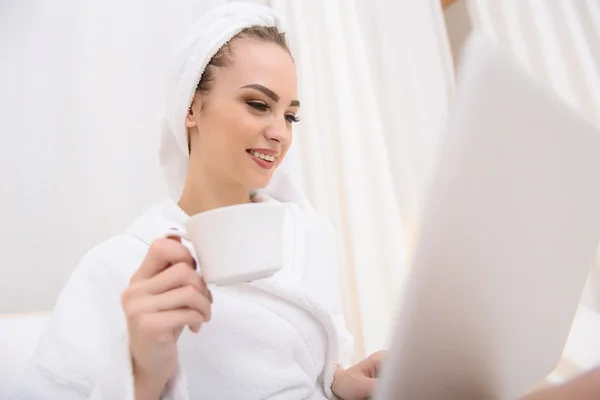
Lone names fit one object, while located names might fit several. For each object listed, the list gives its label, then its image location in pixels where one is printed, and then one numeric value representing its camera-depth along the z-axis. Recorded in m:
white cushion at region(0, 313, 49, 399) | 0.91
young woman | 0.61
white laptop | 0.40
